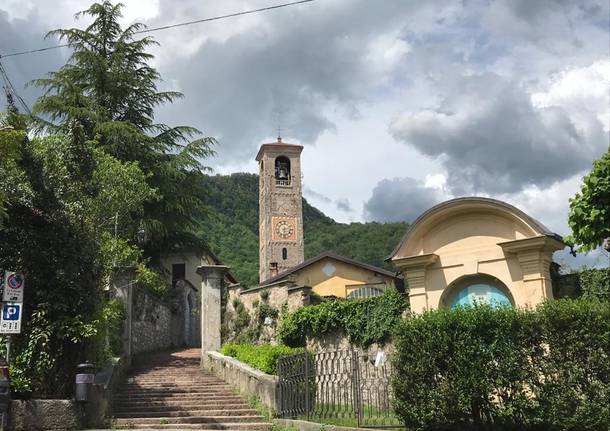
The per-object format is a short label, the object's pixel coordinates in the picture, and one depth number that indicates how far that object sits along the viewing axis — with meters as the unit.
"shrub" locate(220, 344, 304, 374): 14.89
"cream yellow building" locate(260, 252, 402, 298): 30.70
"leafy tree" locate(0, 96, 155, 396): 11.02
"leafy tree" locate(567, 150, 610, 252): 10.09
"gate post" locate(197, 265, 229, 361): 19.73
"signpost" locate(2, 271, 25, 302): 10.36
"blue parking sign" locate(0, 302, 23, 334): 10.04
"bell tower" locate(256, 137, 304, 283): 54.75
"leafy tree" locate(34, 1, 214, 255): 25.61
